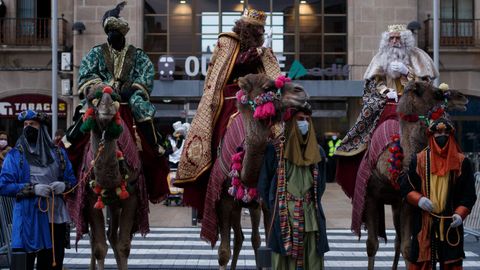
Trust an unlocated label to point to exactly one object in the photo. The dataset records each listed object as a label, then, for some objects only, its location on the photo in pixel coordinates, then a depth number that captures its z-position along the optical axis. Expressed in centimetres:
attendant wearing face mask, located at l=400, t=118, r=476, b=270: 674
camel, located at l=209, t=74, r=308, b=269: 641
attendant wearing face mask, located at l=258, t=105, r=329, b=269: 632
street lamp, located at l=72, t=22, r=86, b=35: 2425
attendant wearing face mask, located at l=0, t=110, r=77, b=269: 729
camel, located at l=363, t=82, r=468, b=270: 744
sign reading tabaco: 2586
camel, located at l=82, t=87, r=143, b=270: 693
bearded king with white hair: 847
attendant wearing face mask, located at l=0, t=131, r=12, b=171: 1397
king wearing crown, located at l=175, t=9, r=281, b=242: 793
